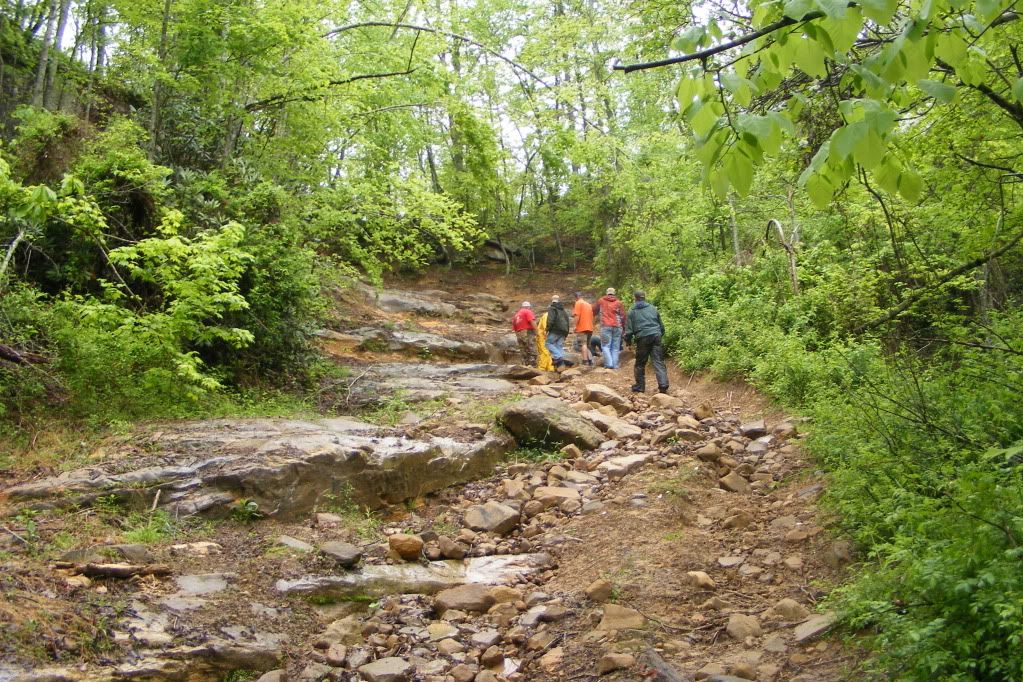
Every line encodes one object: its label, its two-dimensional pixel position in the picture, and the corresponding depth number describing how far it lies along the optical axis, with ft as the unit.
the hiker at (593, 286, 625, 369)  52.65
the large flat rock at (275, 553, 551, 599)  21.06
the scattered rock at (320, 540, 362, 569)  22.21
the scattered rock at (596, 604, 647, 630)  17.92
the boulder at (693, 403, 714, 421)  36.63
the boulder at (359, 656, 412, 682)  17.16
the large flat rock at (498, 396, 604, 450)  34.35
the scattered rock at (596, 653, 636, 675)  15.96
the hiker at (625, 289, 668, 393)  45.24
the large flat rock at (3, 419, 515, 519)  23.53
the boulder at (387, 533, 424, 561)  23.62
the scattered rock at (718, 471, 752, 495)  26.61
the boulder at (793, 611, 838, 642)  15.81
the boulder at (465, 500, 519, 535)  26.81
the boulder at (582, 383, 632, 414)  40.06
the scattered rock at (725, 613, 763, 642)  17.07
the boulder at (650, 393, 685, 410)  40.47
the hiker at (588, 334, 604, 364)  57.35
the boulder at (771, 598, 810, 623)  17.24
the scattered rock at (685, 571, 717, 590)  19.79
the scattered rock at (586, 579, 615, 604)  19.89
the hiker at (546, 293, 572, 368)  53.57
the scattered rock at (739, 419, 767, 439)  32.22
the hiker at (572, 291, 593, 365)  56.18
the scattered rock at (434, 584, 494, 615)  20.77
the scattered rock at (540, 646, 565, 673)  16.93
